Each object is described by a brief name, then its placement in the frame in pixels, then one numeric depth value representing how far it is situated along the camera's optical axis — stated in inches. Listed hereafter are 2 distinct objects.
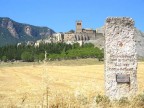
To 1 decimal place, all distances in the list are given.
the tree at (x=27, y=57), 3239.6
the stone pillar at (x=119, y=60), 323.8
